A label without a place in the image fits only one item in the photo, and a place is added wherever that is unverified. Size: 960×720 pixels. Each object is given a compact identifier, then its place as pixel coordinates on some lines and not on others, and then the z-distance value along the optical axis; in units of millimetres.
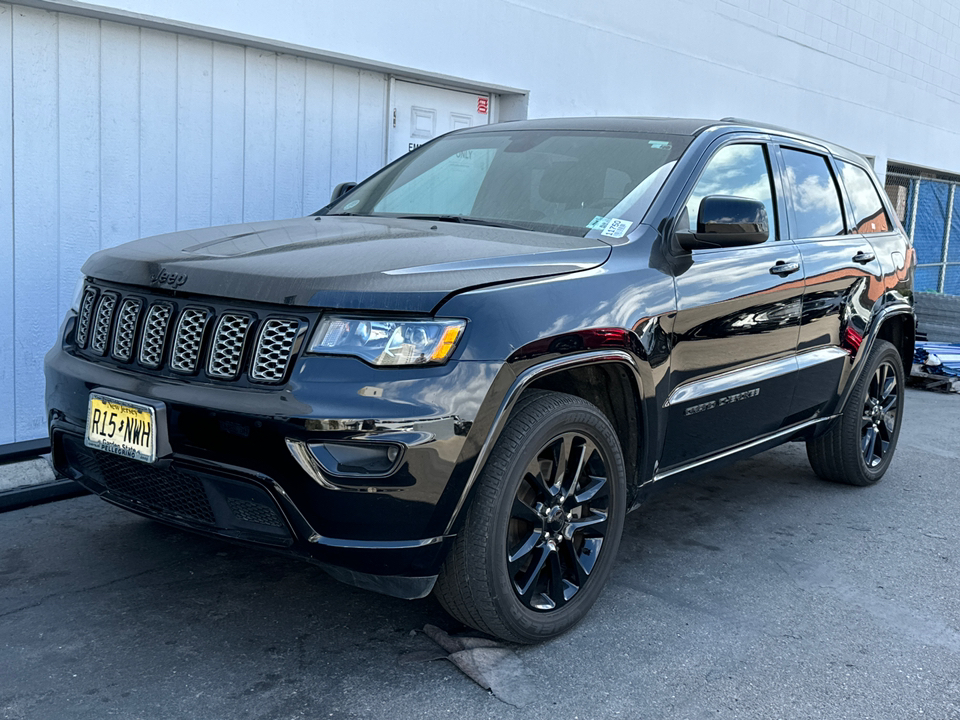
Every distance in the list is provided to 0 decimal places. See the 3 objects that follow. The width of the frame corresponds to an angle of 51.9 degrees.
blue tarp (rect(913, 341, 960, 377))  8922
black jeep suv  2672
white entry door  6914
